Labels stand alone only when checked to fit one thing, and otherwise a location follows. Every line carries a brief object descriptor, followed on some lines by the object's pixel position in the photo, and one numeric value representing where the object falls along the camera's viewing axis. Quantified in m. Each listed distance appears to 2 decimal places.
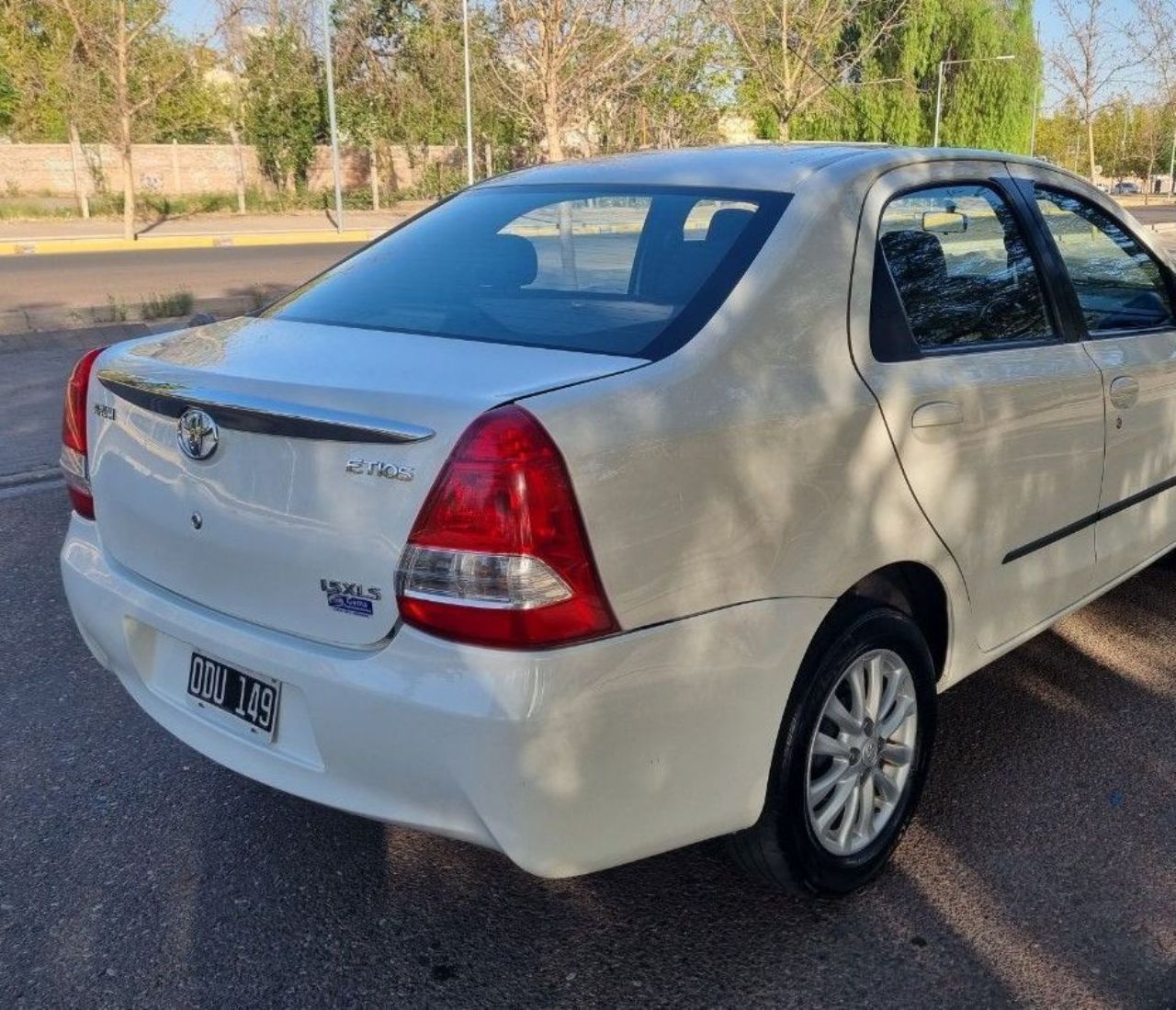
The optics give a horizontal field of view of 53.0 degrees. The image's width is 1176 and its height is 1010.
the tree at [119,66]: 22.55
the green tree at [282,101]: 37.84
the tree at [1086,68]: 29.39
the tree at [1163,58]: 28.14
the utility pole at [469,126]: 29.50
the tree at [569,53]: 18.59
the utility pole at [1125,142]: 58.42
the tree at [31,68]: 34.44
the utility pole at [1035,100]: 41.72
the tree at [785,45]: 20.86
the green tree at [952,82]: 38.38
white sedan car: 2.10
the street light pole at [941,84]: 37.47
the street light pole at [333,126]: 26.42
